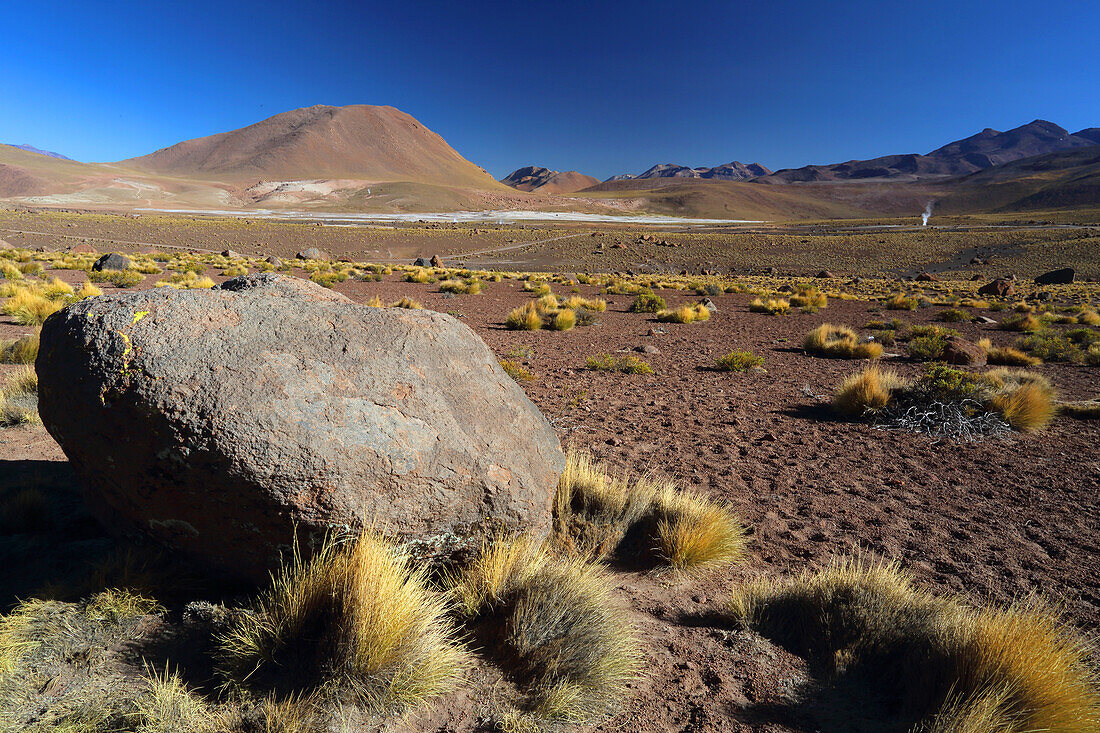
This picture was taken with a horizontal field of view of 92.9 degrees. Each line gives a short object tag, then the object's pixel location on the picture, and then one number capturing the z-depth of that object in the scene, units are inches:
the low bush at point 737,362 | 378.6
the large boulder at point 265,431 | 94.7
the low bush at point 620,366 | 362.3
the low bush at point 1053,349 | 433.7
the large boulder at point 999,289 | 991.6
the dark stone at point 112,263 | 779.4
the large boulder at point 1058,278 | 1307.8
